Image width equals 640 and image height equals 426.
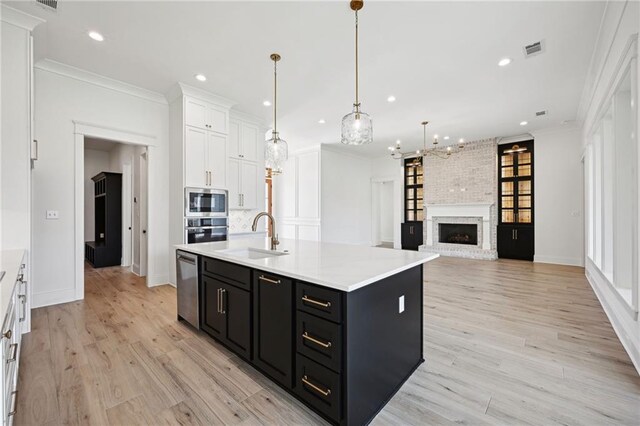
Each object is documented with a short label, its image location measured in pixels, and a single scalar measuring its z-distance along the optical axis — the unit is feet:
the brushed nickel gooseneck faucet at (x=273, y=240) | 8.55
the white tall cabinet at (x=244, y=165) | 17.08
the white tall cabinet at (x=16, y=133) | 8.63
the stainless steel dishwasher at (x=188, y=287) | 8.90
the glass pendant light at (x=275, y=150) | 11.16
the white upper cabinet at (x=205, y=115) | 14.14
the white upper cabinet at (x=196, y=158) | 14.10
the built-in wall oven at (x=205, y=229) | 14.07
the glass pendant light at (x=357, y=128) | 8.61
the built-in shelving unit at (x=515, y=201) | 22.43
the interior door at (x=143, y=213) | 16.05
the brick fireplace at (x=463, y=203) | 23.75
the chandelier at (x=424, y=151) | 20.33
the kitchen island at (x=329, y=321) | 4.85
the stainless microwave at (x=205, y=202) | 14.08
